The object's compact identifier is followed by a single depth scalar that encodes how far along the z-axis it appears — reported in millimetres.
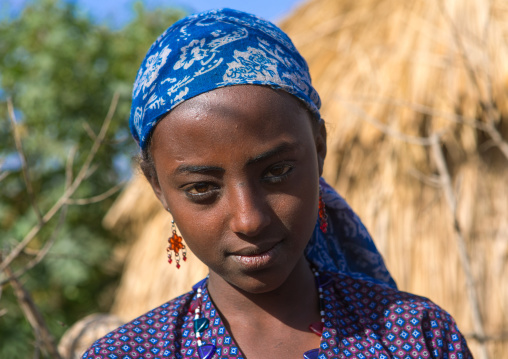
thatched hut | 4020
